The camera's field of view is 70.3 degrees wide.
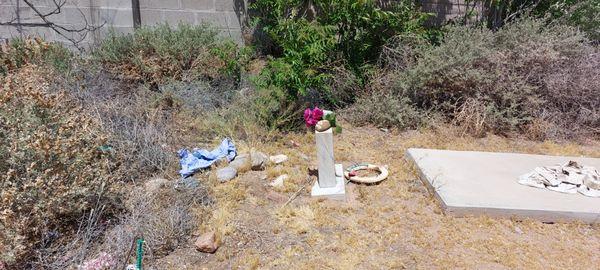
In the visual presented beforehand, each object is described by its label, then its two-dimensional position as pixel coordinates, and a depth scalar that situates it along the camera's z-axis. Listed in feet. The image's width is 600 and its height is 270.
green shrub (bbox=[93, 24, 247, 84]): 16.30
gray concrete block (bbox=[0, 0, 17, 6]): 17.93
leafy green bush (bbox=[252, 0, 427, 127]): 14.64
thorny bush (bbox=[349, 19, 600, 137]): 15.33
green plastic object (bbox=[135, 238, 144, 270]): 7.71
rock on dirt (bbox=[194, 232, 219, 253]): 8.64
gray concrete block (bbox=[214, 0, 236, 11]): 19.85
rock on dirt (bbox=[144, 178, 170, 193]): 10.29
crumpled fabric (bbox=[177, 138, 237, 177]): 11.73
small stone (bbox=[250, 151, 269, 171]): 11.98
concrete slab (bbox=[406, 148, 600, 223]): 9.89
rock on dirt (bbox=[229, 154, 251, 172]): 11.80
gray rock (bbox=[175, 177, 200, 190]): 10.48
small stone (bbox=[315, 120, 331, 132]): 10.54
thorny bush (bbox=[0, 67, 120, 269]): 7.63
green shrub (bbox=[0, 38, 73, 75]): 14.75
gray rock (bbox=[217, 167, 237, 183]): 11.30
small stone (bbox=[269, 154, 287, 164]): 12.46
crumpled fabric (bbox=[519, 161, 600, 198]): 10.95
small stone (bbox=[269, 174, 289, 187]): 11.28
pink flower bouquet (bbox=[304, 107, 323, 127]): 13.65
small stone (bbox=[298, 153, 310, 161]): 12.98
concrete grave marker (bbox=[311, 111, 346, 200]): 10.54
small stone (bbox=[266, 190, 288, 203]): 10.66
